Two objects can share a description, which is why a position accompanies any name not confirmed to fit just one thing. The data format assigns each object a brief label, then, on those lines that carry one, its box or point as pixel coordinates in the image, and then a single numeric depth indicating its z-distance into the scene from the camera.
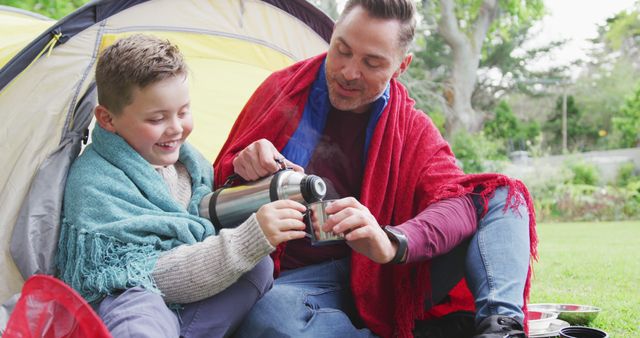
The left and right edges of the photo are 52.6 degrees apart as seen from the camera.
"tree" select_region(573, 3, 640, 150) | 20.17
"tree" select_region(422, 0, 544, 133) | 14.99
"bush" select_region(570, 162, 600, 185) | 10.98
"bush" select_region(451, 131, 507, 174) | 11.61
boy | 1.47
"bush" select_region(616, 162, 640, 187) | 11.70
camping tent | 1.70
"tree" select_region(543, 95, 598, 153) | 20.17
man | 1.67
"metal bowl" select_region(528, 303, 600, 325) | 2.56
